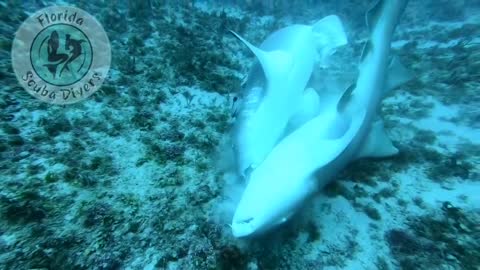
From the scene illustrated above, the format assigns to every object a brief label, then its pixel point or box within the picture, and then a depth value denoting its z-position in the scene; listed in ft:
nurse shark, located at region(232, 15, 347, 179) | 10.87
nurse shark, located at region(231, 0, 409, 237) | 8.09
